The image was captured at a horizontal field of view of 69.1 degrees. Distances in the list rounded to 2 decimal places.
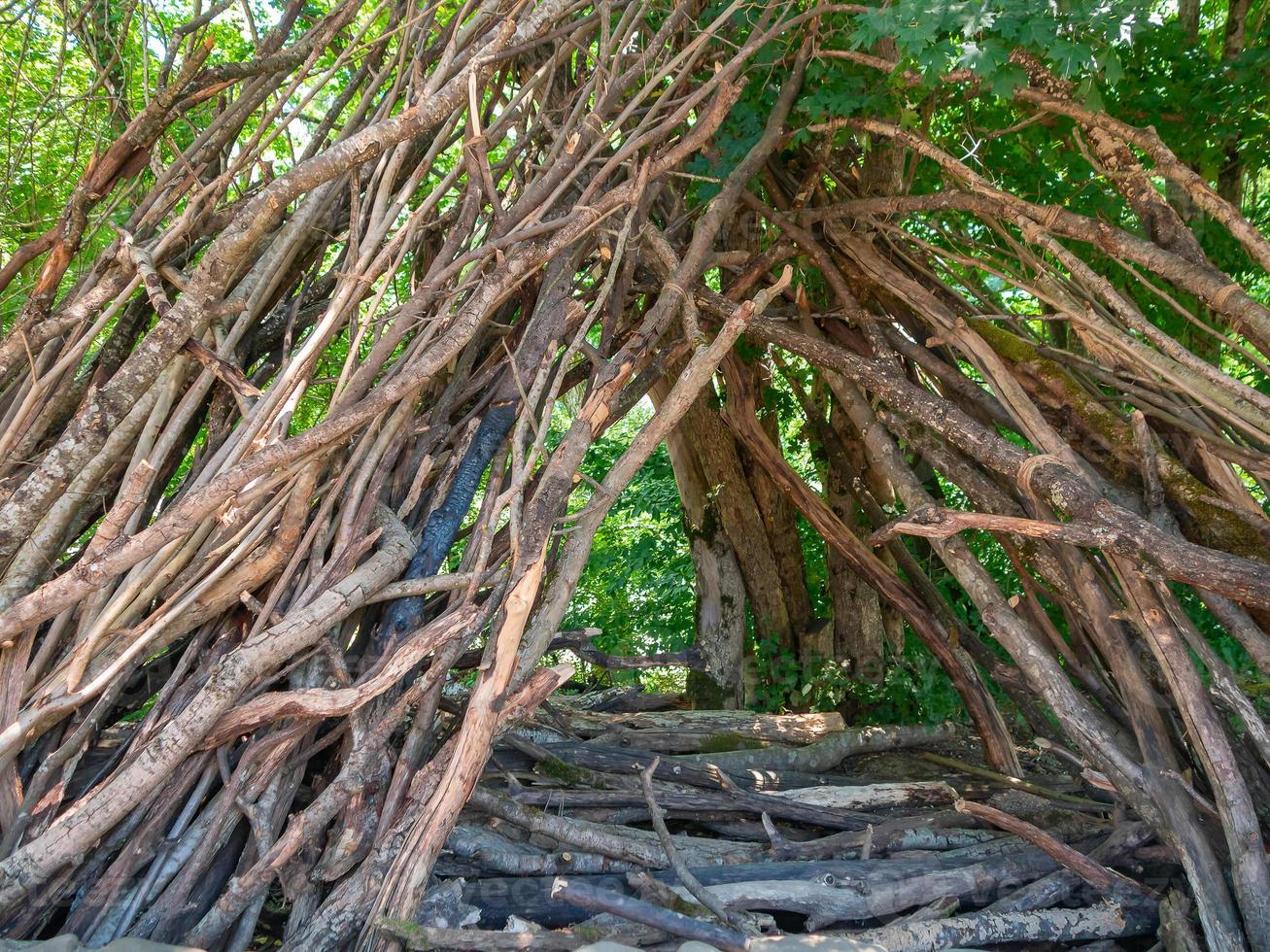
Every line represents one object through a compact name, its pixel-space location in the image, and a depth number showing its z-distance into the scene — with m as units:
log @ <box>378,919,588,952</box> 2.43
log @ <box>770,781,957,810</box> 3.71
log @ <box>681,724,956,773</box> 4.07
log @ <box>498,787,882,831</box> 3.42
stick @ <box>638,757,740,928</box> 2.64
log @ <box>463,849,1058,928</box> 2.84
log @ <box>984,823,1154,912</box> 2.95
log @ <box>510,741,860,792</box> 3.67
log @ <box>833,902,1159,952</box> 2.73
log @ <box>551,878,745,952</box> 2.49
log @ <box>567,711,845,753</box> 4.29
